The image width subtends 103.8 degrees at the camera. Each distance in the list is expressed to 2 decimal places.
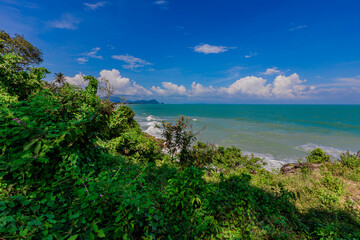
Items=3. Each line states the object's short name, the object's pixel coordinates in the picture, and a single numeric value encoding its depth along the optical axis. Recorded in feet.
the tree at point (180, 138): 25.08
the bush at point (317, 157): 36.05
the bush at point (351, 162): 25.53
